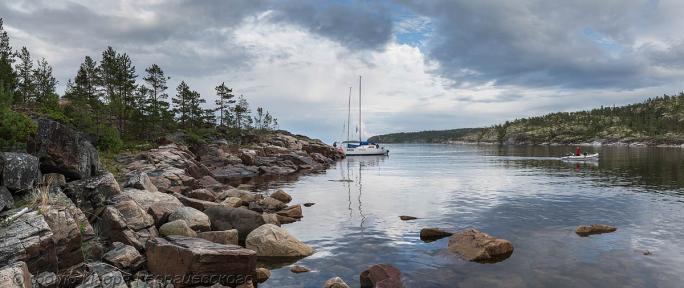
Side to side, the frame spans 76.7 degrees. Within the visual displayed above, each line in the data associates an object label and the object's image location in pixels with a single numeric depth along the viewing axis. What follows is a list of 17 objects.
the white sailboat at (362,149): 125.81
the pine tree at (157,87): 77.69
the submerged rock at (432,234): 23.50
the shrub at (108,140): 52.03
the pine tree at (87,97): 52.81
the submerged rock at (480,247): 19.50
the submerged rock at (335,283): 15.40
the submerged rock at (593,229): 24.16
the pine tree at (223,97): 112.94
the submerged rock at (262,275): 16.73
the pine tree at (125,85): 75.19
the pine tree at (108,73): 74.62
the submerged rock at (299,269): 17.83
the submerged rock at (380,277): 15.71
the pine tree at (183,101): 93.31
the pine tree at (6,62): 61.15
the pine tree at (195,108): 93.96
